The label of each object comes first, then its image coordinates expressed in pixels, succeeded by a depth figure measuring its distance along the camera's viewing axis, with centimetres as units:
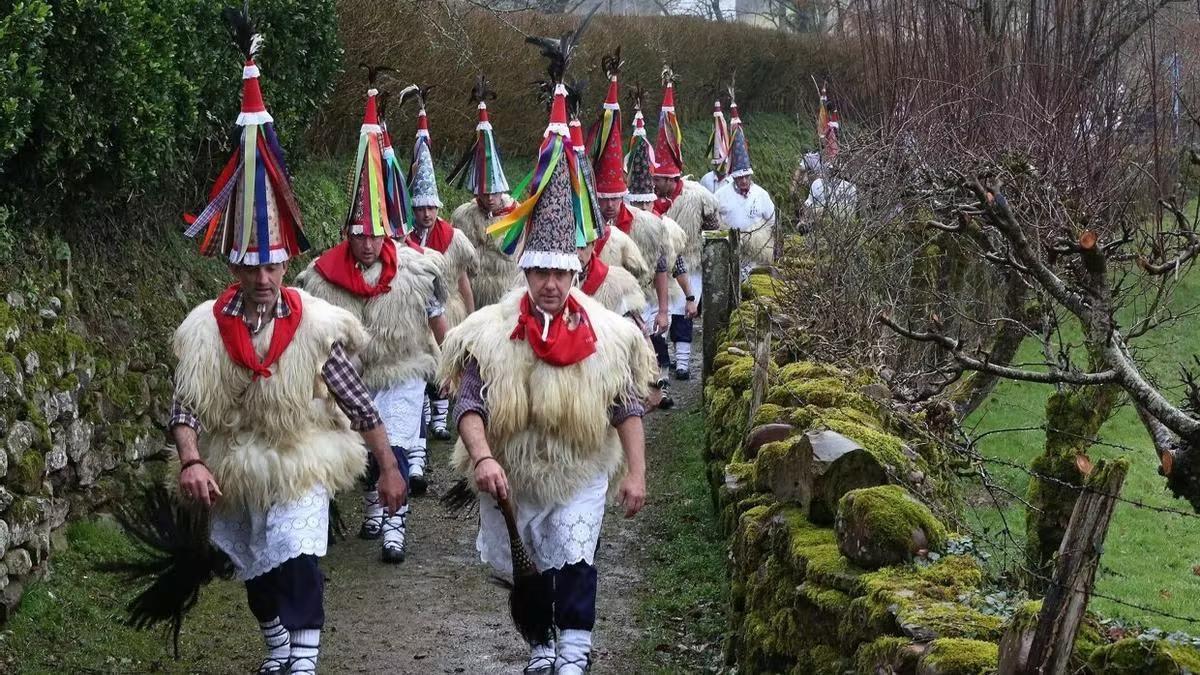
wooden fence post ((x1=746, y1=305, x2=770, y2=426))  816
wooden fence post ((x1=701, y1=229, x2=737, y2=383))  1330
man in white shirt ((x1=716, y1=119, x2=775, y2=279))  1688
